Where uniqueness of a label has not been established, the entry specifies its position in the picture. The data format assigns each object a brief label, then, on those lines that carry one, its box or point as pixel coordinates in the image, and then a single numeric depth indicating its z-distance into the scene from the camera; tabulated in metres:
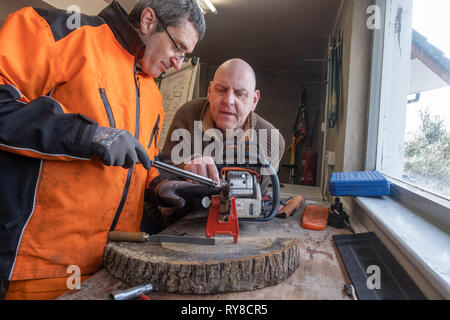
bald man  1.55
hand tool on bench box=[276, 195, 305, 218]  1.55
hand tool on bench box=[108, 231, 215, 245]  0.94
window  1.07
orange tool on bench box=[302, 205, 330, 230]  1.37
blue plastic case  1.39
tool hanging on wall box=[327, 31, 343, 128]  2.29
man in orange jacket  0.81
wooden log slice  0.77
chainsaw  1.07
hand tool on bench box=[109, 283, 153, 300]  0.70
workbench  0.76
